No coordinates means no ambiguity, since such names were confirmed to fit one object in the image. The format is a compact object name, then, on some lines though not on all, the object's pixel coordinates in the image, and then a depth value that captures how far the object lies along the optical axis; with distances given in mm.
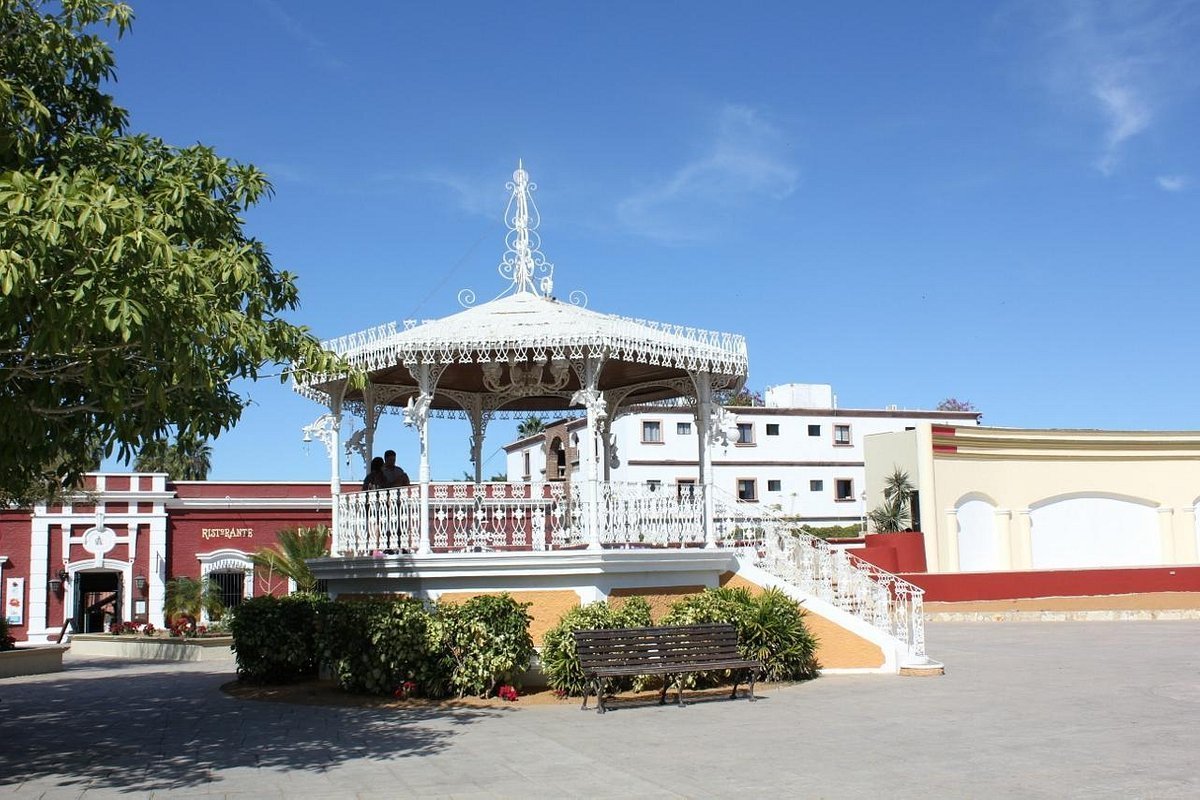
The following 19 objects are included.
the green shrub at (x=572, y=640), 13356
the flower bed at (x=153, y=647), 24125
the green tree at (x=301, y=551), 23172
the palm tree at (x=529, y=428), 63631
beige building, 33219
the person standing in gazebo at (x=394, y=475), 16062
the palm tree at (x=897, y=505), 38188
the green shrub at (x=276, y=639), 15562
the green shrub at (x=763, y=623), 14023
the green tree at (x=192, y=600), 31995
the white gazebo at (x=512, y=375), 14461
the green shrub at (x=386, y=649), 13523
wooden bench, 12336
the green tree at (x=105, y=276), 7566
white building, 51562
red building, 33406
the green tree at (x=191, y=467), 57312
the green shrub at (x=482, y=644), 13383
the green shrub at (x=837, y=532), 47472
